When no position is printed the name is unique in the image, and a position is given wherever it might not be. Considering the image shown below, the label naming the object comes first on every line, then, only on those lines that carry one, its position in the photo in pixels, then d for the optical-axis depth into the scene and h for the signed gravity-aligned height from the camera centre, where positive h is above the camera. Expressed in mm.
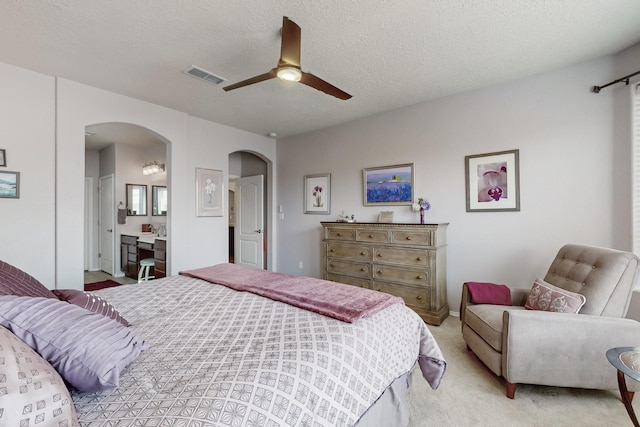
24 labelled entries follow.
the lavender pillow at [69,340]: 873 -419
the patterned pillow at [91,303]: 1302 -421
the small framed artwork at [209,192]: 4219 +356
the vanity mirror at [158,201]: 6141 +315
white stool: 4461 -842
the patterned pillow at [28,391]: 605 -420
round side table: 1287 -730
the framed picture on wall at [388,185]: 3758 +422
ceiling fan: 1939 +1090
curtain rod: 2362 +1178
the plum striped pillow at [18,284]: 1109 -295
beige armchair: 1801 -815
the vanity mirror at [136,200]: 5783 +330
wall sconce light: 5664 +982
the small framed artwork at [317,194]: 4609 +360
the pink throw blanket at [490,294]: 2477 -719
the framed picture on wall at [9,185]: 2666 +299
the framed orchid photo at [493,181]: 3033 +373
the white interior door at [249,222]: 5332 -139
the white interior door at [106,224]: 5602 -177
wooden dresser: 3133 -581
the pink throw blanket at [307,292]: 1547 -526
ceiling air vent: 2756 +1457
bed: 859 -579
